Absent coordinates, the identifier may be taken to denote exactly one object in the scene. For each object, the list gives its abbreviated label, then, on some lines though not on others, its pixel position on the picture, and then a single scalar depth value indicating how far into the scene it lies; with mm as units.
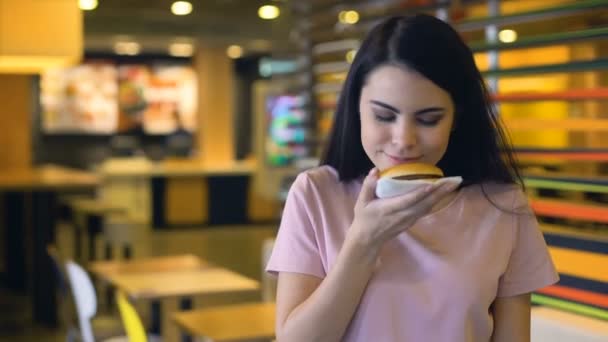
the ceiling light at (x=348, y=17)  4062
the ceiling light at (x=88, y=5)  11124
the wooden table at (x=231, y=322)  3490
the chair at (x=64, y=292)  4863
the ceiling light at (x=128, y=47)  13991
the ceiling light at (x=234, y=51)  15541
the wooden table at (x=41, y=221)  7949
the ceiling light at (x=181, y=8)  12047
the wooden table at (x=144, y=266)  4934
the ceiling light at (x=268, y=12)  12391
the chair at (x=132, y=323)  2870
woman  1388
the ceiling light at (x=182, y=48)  14809
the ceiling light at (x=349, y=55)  4237
